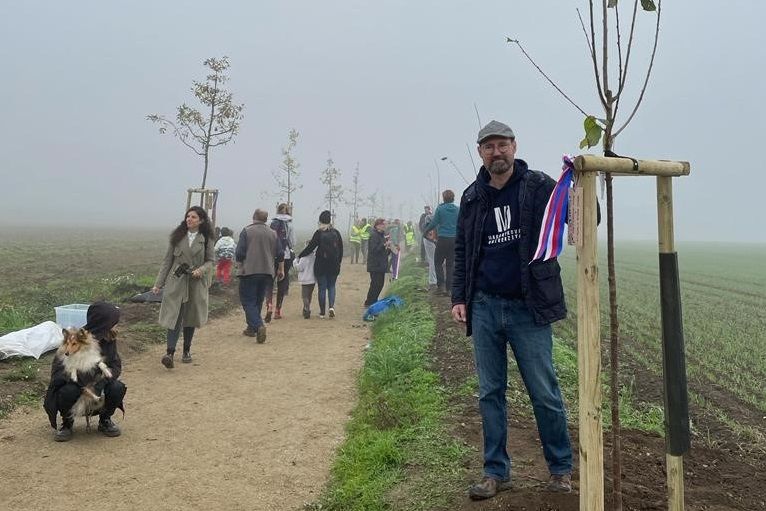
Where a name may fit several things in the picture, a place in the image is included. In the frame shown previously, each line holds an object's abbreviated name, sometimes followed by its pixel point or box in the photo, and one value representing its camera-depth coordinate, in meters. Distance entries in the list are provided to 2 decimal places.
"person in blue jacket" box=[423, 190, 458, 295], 12.47
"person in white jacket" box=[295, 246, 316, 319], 12.28
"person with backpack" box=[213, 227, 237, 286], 14.62
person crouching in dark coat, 5.32
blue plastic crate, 8.98
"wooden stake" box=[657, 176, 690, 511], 3.07
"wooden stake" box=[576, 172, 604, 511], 2.86
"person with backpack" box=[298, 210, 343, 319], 11.98
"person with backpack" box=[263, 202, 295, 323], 11.98
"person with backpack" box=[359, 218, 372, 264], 23.53
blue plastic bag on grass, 12.38
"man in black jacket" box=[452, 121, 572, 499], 3.58
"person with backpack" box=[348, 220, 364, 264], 23.64
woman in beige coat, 7.95
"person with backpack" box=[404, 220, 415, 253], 25.92
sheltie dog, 5.31
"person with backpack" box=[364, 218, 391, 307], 13.52
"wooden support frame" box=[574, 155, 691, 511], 2.85
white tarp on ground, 7.47
